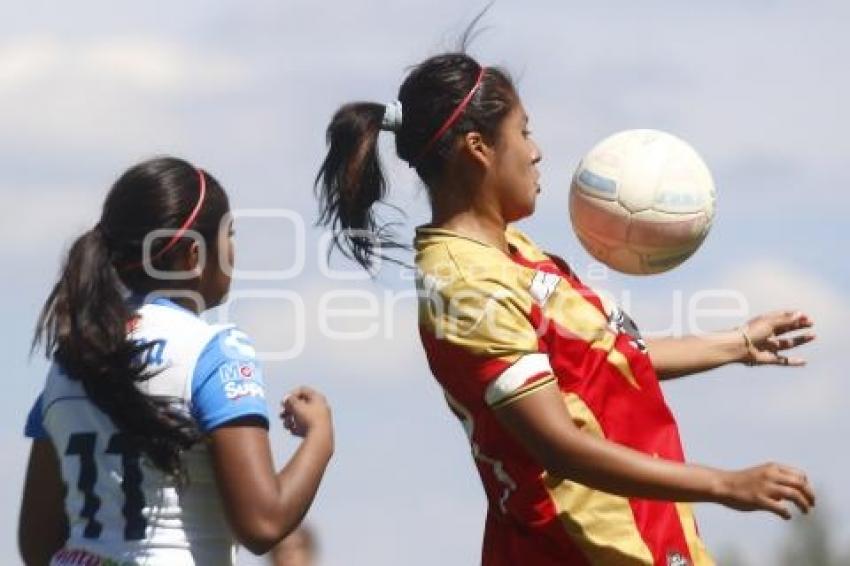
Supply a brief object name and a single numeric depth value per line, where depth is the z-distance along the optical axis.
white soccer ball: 15.31
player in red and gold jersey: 13.55
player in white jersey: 12.70
